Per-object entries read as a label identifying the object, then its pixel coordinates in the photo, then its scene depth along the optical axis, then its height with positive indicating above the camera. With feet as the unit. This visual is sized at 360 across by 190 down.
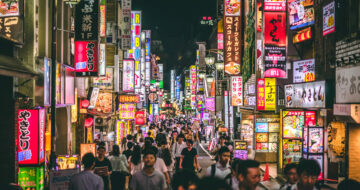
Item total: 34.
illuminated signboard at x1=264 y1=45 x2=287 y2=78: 63.82 +4.97
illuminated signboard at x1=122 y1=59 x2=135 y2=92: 109.91 +5.26
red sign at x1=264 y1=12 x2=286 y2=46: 65.62 +10.81
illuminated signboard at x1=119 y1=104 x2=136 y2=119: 106.52 -5.02
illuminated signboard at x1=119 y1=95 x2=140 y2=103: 100.09 -1.51
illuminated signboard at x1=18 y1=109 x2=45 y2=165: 39.04 -4.50
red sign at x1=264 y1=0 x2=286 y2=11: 65.51 +14.64
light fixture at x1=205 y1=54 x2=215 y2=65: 101.57 +8.71
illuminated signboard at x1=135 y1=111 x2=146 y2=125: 126.52 -8.24
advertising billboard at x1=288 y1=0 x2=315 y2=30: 61.52 +12.76
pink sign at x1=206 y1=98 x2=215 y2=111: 145.34 -4.32
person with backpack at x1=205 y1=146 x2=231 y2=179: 27.22 -5.28
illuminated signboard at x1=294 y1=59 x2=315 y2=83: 58.40 +3.35
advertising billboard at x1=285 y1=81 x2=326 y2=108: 52.26 -0.40
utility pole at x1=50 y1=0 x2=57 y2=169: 42.09 +0.09
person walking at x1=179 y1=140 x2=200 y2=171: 43.78 -7.25
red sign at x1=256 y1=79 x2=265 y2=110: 73.27 -0.68
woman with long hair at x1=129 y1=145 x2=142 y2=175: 37.09 -6.44
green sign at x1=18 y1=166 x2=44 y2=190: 39.58 -8.55
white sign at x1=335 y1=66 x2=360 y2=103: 38.96 +0.80
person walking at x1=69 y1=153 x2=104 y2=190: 24.49 -5.46
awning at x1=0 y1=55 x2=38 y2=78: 31.09 +2.07
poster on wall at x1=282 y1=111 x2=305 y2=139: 60.23 -4.89
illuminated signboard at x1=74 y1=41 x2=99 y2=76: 58.90 +5.33
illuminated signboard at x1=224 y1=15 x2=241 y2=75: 92.07 +10.52
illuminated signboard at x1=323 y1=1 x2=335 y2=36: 49.55 +9.65
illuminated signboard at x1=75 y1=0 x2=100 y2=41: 58.44 +10.58
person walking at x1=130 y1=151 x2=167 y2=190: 23.61 -5.22
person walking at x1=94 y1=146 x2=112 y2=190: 34.45 -6.53
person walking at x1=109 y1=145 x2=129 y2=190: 37.11 -7.48
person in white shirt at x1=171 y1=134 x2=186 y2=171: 49.40 -7.14
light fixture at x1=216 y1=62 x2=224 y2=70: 97.77 +6.78
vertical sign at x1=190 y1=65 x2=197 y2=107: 246.80 +5.29
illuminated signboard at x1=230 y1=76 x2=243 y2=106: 96.12 +0.60
